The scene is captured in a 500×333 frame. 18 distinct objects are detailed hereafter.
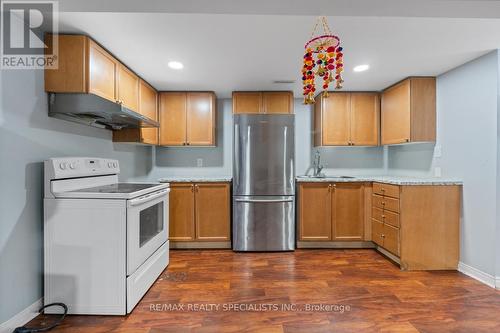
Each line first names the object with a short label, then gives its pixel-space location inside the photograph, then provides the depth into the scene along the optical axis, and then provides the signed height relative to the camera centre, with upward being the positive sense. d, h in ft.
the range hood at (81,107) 6.56 +1.52
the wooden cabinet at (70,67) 6.52 +2.51
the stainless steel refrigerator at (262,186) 10.82 -0.79
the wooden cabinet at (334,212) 11.12 -1.91
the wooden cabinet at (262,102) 11.69 +2.91
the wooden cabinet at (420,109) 9.89 +2.20
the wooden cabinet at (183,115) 11.88 +2.36
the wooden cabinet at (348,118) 11.94 +2.24
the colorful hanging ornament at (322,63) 5.88 +2.42
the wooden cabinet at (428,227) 8.87 -2.03
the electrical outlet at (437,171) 9.79 -0.17
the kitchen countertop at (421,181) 8.82 -0.48
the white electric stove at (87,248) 6.14 -1.90
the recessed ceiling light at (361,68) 8.87 +3.43
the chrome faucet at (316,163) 12.63 +0.20
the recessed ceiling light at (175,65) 8.49 +3.40
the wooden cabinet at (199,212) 11.06 -1.91
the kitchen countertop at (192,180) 11.00 -0.55
